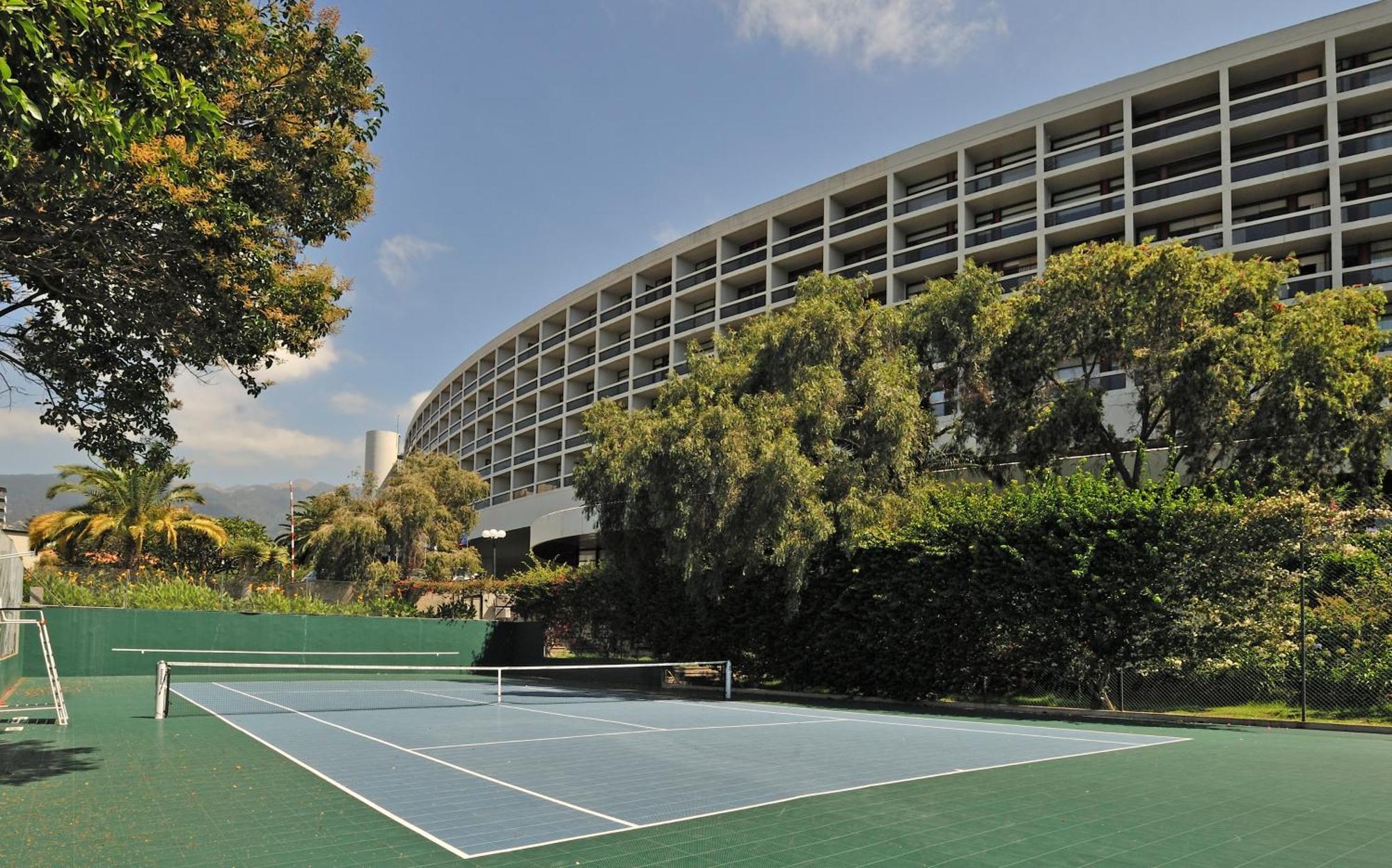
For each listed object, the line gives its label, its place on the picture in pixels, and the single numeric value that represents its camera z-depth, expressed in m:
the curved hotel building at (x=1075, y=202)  35.25
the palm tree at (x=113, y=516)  47.50
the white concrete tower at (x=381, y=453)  113.94
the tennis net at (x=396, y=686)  18.64
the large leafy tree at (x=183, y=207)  6.91
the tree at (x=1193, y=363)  20.89
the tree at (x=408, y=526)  46.28
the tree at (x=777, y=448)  21.42
